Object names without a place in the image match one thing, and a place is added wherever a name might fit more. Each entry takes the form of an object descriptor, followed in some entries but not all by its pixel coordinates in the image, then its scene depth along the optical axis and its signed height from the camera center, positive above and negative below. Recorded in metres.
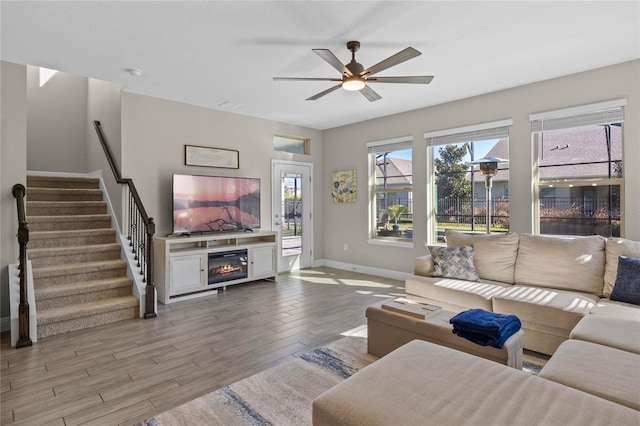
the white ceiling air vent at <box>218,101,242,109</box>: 5.09 +1.66
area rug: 2.00 -1.20
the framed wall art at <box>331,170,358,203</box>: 6.38 +0.50
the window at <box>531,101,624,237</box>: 3.78 +0.48
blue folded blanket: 2.12 -0.74
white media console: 4.41 -0.68
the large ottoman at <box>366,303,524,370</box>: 2.16 -0.89
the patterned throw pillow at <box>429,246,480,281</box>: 3.64 -0.56
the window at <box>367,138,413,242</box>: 5.66 +0.40
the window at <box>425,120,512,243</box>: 4.60 +0.46
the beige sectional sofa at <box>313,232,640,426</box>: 1.29 -0.76
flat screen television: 4.79 +0.16
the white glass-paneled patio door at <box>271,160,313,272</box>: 6.24 +0.02
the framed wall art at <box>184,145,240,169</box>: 5.15 +0.90
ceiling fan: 2.72 +1.24
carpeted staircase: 3.51 -0.57
